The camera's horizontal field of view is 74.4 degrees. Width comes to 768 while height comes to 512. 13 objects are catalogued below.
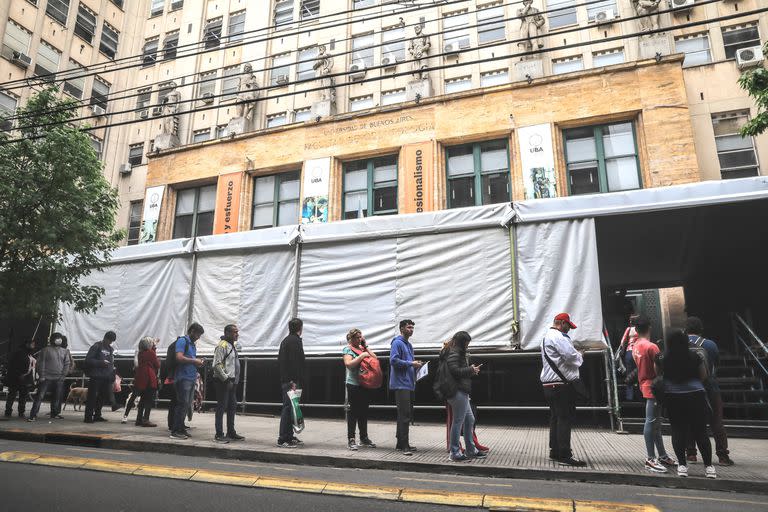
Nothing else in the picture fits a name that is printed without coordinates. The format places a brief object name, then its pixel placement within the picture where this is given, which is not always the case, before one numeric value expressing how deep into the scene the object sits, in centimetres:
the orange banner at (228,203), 2072
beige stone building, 1705
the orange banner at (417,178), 1805
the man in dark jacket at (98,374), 1074
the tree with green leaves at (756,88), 996
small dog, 1395
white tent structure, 995
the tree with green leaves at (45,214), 1160
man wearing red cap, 679
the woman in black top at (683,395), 620
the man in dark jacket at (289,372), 816
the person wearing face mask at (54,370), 1099
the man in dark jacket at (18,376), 1118
